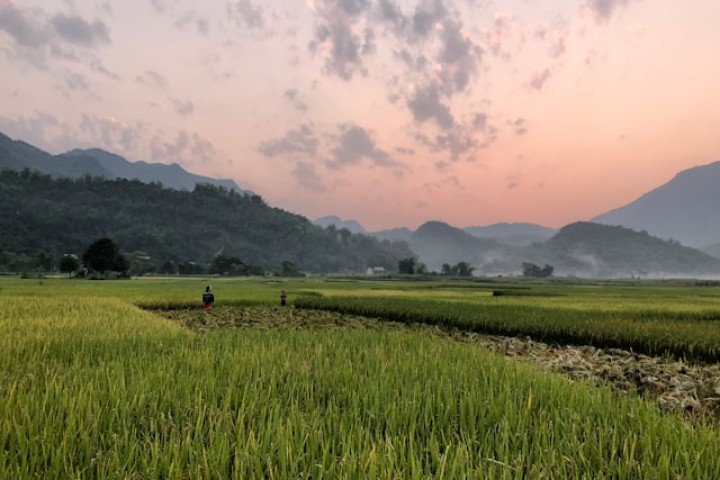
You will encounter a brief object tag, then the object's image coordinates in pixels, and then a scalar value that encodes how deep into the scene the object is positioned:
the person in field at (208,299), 20.41
